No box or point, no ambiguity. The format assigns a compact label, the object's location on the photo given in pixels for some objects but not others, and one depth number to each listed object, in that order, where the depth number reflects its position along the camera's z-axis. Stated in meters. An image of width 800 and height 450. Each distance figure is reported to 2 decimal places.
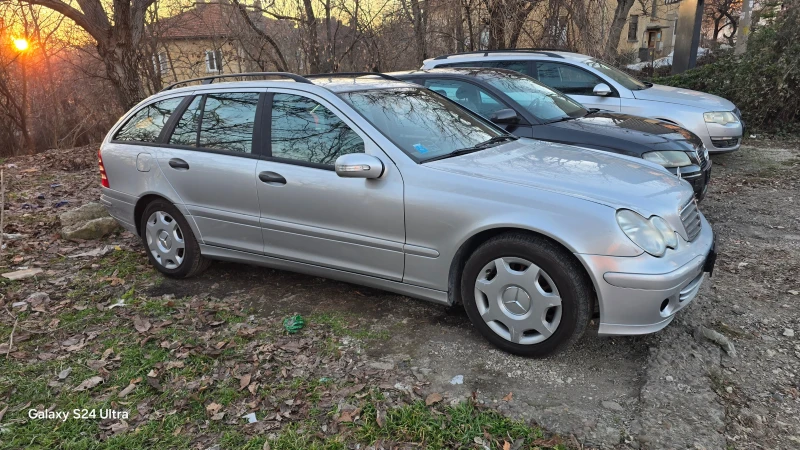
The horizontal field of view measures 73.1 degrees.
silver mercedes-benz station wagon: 2.85
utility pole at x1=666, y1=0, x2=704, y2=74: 13.13
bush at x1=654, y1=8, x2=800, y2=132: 10.20
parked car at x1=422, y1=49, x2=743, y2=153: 7.40
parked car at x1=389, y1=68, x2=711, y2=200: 5.14
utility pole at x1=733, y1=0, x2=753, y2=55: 13.72
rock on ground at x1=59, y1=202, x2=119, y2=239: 5.83
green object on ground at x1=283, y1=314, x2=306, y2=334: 3.60
